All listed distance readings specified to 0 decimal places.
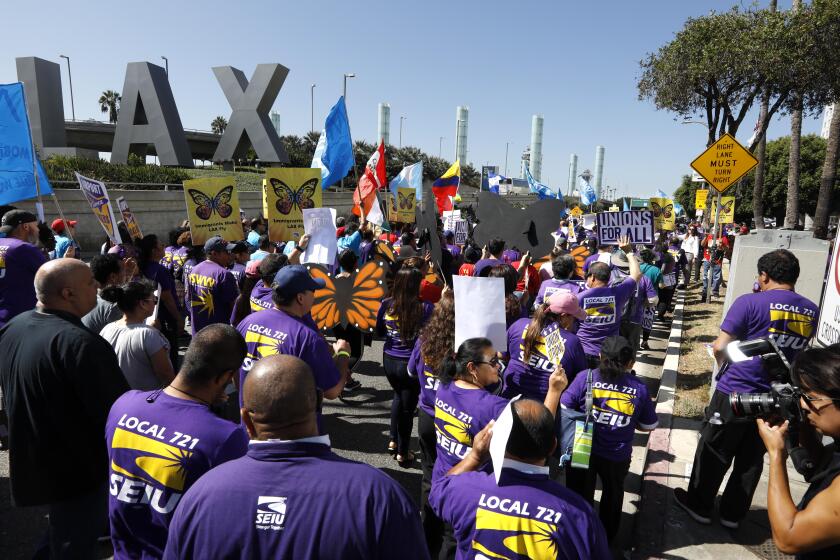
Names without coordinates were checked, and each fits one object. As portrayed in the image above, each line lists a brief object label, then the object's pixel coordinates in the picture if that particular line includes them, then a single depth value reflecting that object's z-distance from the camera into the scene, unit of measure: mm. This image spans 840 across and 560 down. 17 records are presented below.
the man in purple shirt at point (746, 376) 3766
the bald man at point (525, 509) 1876
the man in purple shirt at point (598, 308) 5059
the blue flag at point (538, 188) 20172
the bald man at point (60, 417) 2648
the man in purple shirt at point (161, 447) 1995
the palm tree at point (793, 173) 15859
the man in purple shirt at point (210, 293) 5453
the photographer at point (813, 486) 1798
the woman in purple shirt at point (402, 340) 4449
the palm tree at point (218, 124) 74938
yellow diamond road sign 8812
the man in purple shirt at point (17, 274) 4918
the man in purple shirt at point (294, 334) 3340
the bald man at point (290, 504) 1457
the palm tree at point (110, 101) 74438
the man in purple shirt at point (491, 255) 5969
